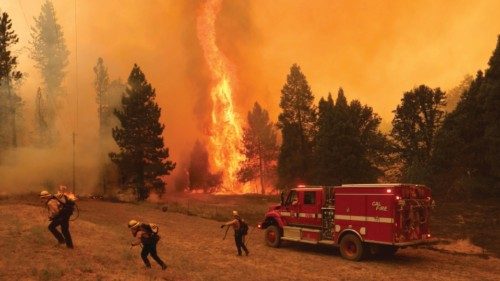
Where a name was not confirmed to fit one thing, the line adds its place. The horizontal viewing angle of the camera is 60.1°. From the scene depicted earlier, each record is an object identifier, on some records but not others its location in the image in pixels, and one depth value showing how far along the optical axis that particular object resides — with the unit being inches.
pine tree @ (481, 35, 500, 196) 1214.3
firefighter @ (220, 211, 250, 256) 784.9
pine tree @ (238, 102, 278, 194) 2667.3
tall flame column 2817.4
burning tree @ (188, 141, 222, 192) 2706.7
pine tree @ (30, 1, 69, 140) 2576.3
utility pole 2051.9
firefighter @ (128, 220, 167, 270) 591.8
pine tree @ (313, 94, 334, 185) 2027.6
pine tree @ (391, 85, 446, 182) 2048.5
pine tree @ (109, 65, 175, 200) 1825.8
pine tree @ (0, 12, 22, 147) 2367.6
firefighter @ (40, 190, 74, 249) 647.1
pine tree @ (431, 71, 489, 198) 1416.1
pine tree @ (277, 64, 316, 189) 2352.4
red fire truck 741.3
